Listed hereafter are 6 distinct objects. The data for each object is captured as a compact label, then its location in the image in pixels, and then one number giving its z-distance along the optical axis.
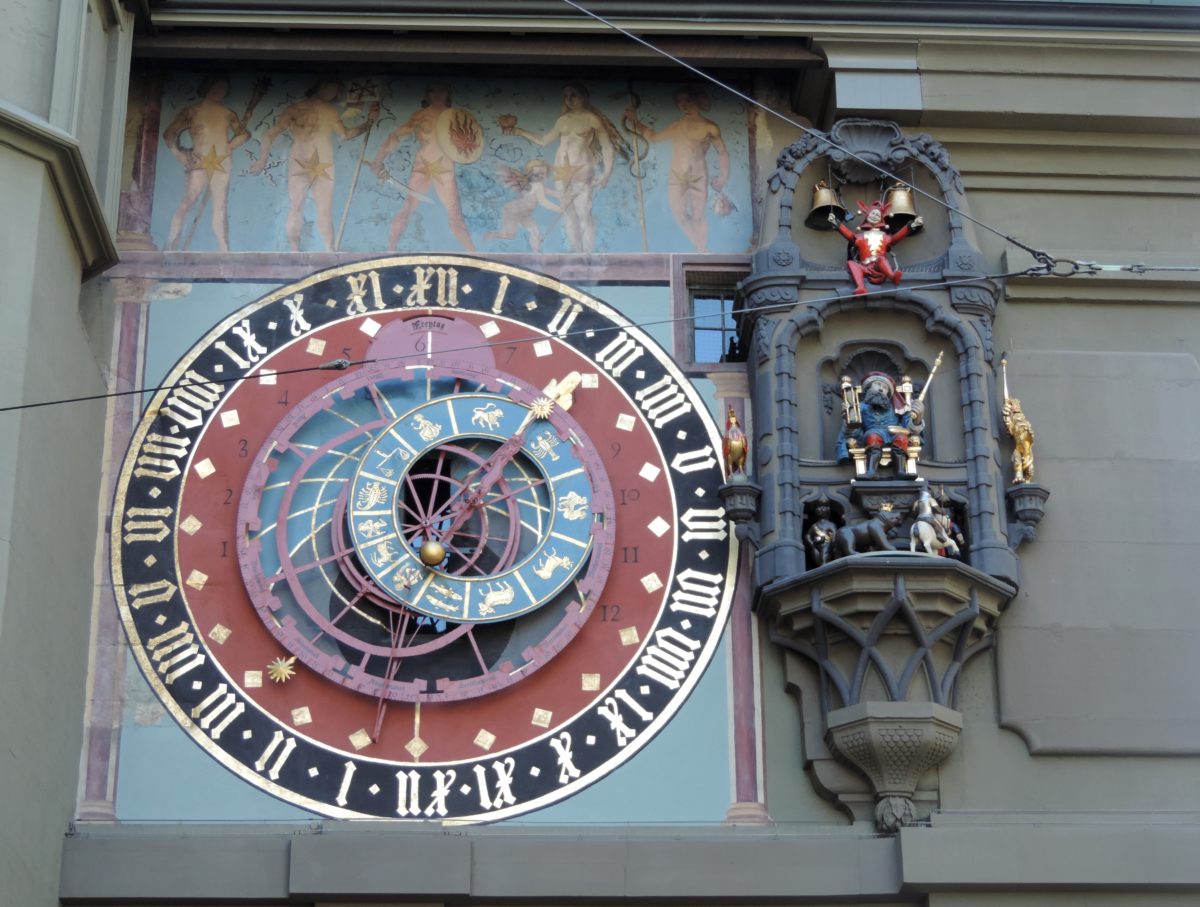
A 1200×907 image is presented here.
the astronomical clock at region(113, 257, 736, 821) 11.98
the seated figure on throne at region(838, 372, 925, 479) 12.34
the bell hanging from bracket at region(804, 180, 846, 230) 13.05
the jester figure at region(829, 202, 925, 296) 12.87
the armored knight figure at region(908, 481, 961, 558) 12.02
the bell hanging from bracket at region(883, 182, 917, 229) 13.03
